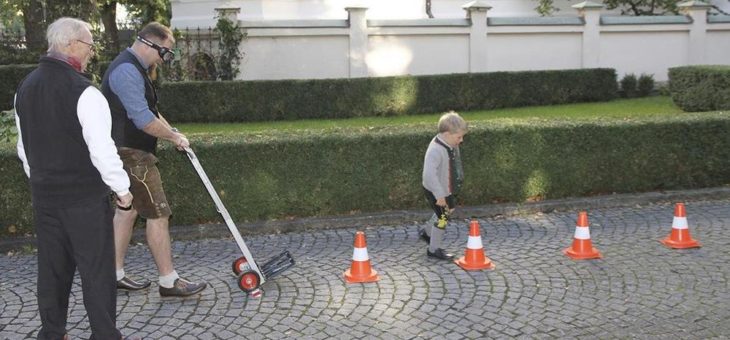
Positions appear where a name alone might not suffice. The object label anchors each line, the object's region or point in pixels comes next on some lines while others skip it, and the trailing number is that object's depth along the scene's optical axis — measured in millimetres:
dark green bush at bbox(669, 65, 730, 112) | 14702
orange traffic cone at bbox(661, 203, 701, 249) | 6582
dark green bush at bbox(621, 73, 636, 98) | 19297
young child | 6082
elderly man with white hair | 4020
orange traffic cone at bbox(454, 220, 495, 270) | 6074
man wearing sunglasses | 5023
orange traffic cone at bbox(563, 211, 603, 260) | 6316
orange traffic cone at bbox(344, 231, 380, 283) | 5777
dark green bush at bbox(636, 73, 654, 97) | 19484
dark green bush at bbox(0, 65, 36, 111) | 19391
